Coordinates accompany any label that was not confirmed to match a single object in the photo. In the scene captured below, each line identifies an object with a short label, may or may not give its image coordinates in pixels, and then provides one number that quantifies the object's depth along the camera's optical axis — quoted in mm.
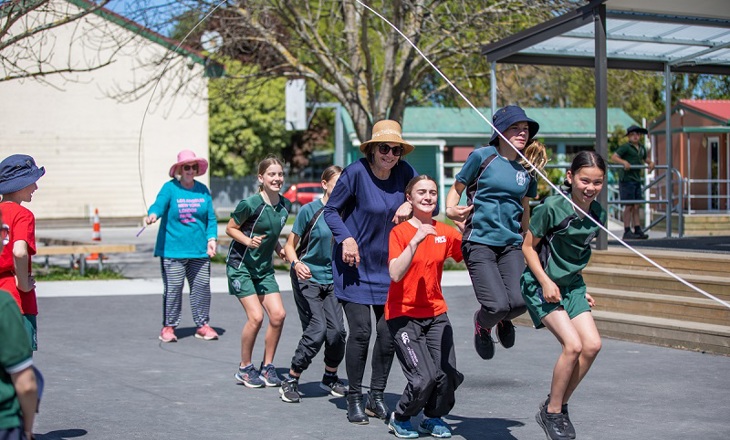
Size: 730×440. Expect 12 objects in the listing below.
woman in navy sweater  6555
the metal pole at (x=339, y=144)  24172
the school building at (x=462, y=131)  39938
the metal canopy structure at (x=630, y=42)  11812
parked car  51156
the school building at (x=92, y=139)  38000
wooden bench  15711
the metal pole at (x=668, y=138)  14641
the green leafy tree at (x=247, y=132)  56562
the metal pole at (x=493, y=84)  13961
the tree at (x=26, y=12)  11639
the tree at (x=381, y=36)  17312
